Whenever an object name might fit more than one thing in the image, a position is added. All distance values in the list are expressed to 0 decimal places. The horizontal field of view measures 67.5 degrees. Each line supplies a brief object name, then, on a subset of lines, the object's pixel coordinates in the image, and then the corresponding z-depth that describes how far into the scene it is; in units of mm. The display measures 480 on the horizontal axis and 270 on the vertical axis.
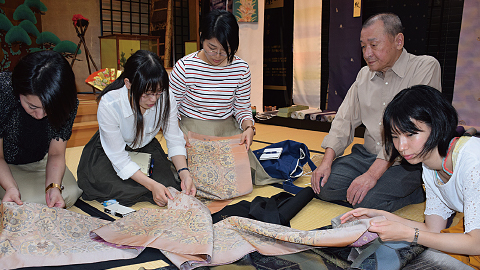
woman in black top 1434
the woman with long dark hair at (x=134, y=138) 1776
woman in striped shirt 2395
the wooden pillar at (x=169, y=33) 7027
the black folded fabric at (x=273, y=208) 1752
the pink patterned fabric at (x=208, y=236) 1338
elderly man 1934
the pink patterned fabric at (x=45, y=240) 1349
